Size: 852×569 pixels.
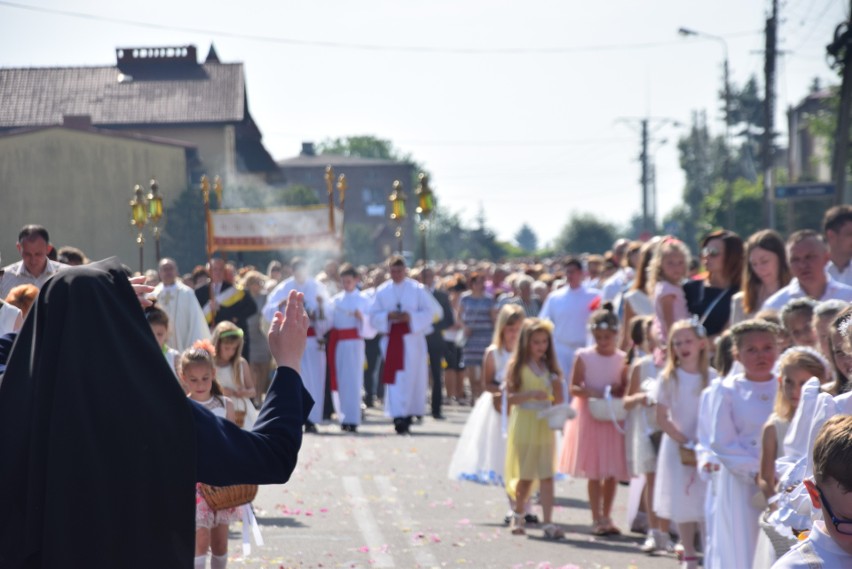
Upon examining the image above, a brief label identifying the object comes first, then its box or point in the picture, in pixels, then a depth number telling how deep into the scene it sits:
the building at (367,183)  126.06
